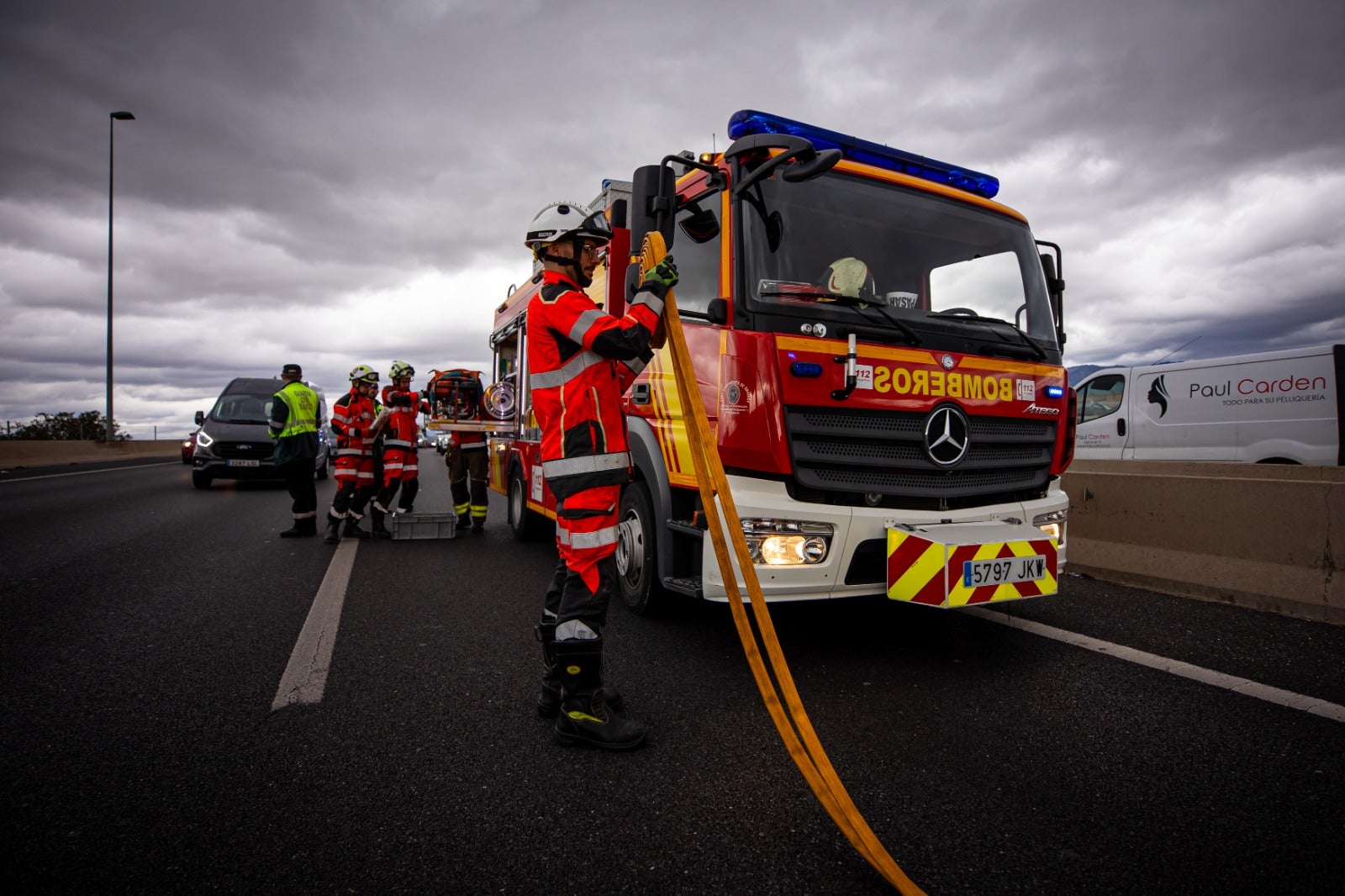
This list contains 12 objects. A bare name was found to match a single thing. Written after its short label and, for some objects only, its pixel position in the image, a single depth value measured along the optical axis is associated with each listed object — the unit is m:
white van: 8.20
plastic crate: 7.63
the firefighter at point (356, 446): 7.68
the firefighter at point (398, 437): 7.94
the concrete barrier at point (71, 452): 18.20
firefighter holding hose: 2.71
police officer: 7.85
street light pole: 24.48
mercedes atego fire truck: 3.23
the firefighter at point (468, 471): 8.32
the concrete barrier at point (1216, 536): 4.19
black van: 12.65
